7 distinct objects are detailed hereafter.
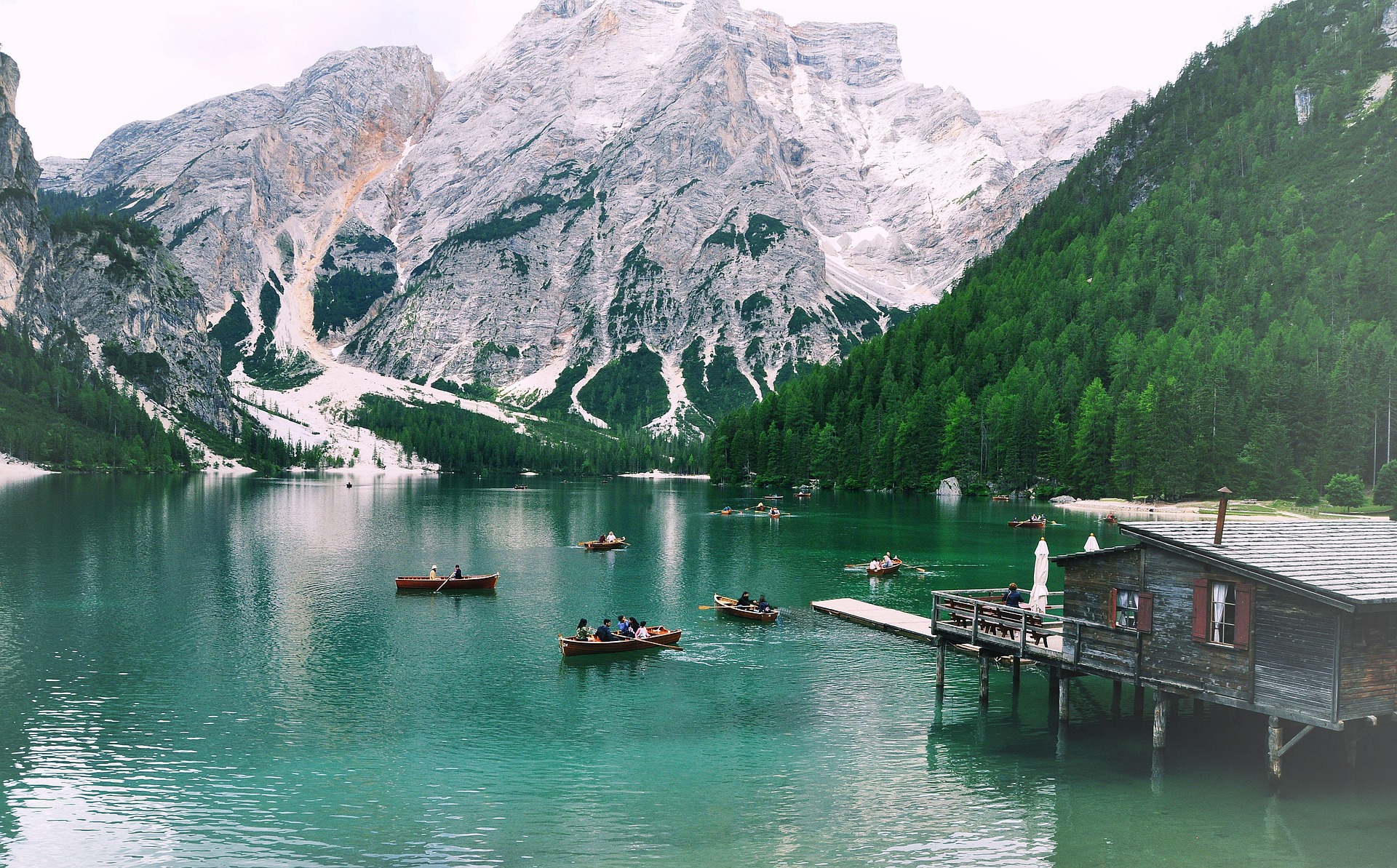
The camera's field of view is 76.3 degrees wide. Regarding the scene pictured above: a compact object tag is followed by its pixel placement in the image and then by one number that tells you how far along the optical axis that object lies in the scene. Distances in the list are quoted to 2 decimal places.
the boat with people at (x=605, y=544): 112.94
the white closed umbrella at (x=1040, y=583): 50.53
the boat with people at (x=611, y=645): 56.59
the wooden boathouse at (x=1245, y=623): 32.09
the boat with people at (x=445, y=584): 81.31
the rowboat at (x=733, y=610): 67.38
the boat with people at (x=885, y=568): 88.97
